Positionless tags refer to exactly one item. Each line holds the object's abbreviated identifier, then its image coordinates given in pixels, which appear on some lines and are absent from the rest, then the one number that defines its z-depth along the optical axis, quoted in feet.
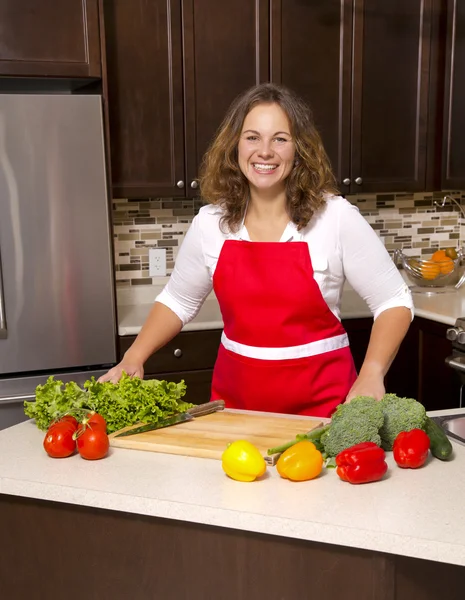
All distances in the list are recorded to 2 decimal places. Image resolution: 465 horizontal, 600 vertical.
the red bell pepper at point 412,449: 5.20
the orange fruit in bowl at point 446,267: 12.85
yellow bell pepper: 4.98
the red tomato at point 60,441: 5.51
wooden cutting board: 5.63
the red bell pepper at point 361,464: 4.92
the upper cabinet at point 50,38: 9.87
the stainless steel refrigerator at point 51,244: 9.80
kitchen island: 4.49
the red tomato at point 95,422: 5.60
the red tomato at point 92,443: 5.46
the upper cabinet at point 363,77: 11.58
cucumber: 5.40
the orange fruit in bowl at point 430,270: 12.85
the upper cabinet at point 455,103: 12.02
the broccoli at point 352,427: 5.25
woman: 7.43
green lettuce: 6.01
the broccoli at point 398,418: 5.45
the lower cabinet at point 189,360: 10.77
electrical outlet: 12.73
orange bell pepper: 5.00
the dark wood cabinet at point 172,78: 10.87
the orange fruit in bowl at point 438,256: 12.96
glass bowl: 12.85
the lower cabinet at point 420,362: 11.03
